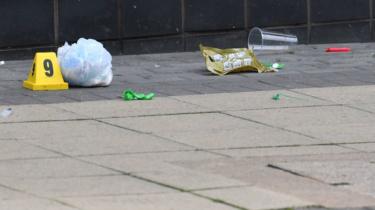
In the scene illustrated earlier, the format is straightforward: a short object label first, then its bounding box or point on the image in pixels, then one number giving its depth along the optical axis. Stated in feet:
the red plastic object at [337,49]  51.88
